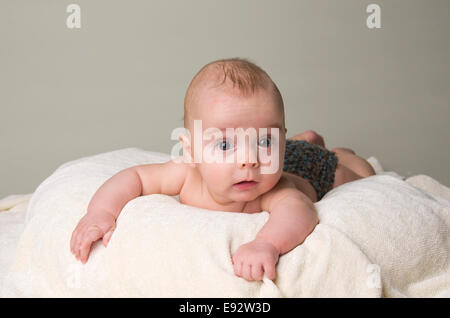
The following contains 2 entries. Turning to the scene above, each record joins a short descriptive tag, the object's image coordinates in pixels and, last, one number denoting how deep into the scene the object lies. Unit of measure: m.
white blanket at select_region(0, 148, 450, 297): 1.07
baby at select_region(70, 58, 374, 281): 1.14
